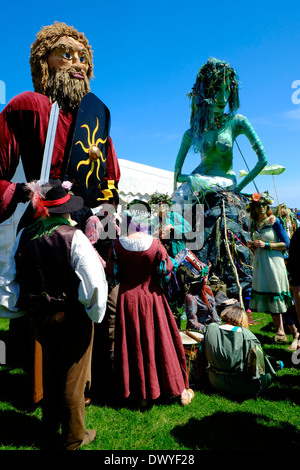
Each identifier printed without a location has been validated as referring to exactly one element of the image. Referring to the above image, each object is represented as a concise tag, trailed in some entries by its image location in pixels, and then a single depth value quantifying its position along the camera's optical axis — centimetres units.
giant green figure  630
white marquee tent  1073
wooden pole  605
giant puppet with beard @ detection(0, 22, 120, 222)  277
